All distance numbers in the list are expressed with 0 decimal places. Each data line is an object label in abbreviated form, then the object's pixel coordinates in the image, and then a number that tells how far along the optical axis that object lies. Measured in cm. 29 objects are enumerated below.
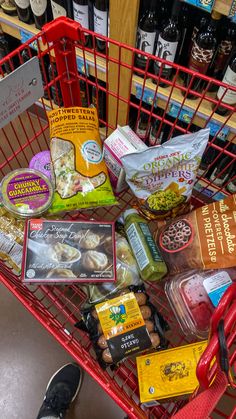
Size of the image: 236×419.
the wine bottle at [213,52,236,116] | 108
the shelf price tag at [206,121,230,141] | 110
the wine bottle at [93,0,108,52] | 124
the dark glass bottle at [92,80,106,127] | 164
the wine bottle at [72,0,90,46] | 129
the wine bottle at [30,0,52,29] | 137
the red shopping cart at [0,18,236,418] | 76
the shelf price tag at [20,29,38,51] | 142
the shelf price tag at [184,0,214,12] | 86
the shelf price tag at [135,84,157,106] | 120
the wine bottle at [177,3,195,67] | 118
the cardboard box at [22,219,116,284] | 87
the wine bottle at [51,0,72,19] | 134
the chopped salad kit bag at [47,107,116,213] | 100
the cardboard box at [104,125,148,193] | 98
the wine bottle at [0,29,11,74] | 175
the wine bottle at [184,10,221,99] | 110
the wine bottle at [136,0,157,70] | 117
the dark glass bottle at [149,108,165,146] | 150
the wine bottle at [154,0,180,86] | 114
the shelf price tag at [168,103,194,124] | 117
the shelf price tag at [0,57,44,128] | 77
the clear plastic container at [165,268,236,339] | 87
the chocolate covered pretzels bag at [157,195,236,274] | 84
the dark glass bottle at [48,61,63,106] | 169
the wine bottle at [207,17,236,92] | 112
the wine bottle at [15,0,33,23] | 139
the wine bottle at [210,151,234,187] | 145
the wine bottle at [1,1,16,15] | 149
